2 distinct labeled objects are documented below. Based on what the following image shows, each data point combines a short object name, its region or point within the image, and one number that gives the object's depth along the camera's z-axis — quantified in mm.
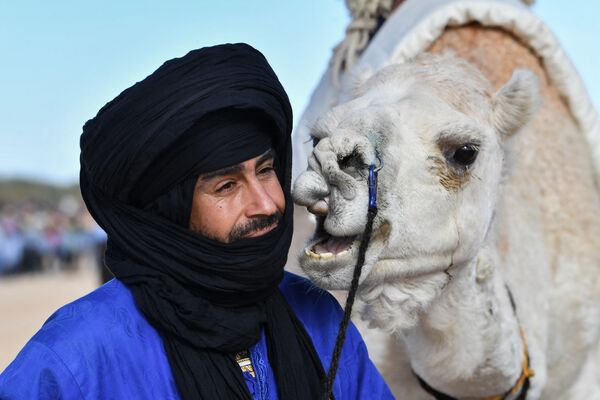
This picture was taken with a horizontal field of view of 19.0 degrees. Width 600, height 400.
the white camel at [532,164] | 2875
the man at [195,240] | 2178
